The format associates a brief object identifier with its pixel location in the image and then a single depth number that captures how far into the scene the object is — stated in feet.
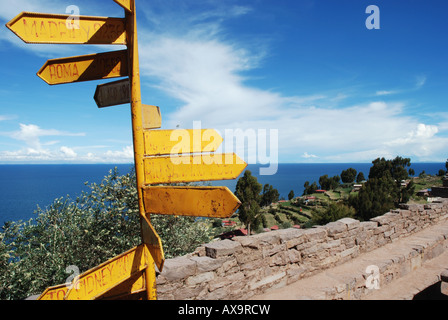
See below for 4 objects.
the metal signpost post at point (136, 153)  7.57
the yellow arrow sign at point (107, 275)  7.68
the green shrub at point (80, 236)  25.70
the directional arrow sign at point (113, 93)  8.93
